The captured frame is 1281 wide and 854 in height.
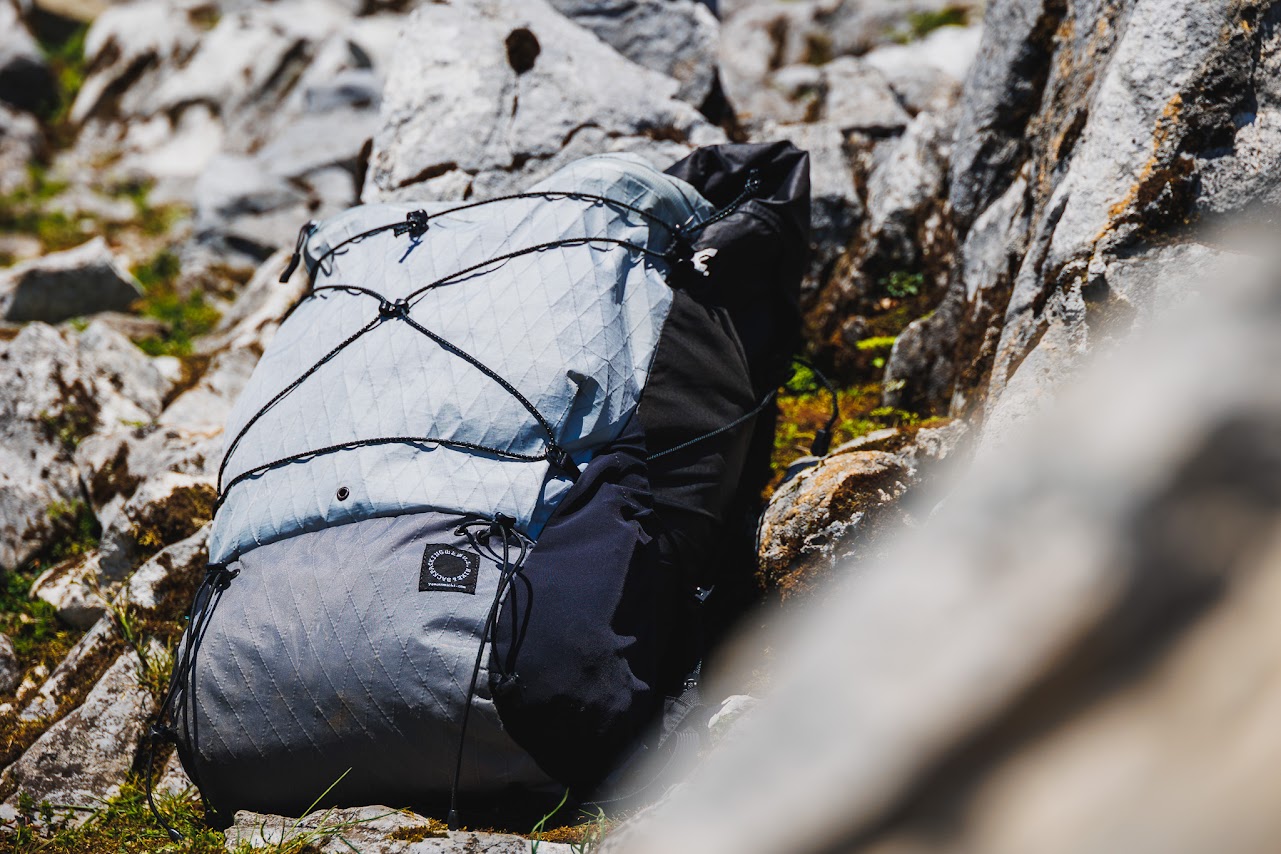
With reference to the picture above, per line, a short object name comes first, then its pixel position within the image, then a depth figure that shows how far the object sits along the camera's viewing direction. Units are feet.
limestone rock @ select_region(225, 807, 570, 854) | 10.77
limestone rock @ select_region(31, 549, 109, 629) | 17.48
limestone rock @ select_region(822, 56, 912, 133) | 25.99
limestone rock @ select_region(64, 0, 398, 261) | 44.42
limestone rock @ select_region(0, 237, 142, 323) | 30.30
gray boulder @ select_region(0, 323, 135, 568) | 20.04
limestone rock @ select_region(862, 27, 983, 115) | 30.22
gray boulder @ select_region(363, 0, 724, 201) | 21.80
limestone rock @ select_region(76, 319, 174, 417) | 22.91
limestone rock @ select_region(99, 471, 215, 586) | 17.34
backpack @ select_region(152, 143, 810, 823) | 11.35
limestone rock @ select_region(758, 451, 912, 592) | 13.96
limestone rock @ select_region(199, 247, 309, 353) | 25.21
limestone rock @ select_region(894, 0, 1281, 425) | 13.00
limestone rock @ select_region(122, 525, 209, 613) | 16.12
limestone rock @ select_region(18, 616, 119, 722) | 15.74
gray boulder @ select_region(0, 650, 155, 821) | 14.14
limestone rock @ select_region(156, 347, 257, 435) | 22.09
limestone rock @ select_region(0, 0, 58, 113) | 57.62
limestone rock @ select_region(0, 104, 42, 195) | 51.47
